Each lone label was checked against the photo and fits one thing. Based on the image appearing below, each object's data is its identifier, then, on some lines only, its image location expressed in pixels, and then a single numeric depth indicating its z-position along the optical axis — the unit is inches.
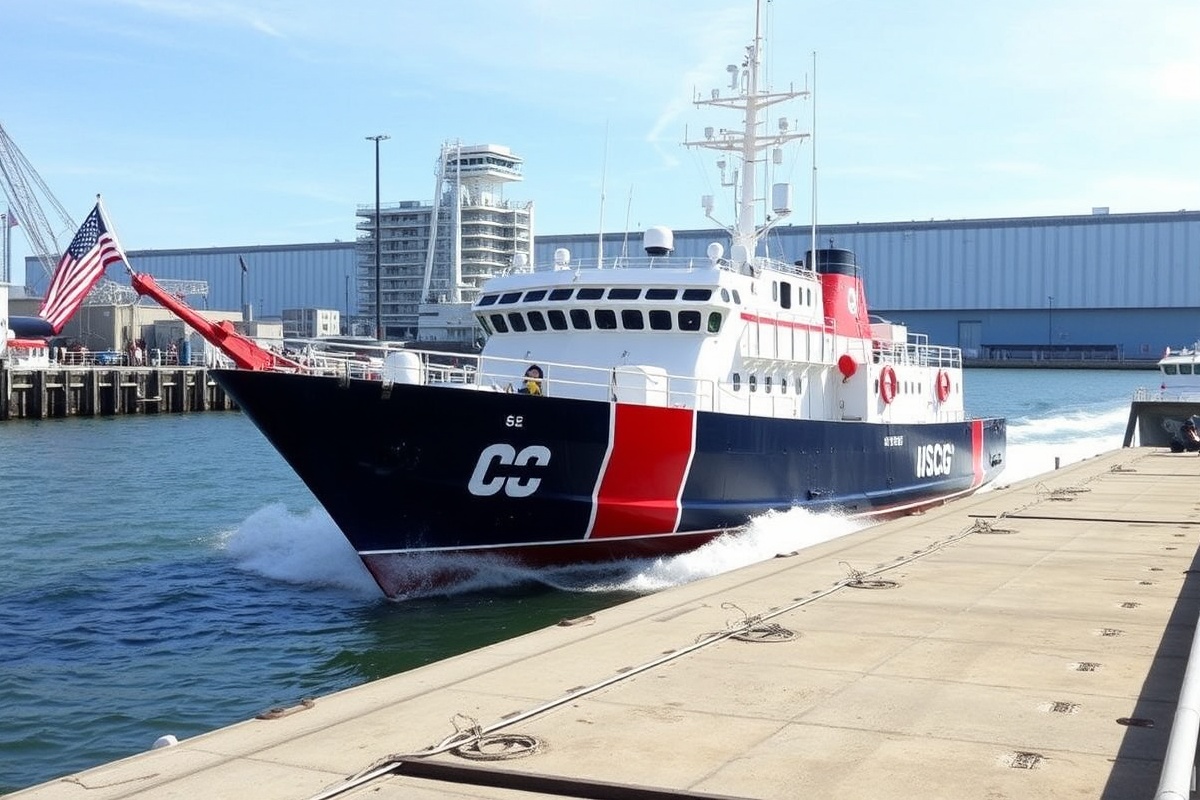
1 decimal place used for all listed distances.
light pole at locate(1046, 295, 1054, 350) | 3499.0
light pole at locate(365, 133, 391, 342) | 2175.6
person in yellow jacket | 538.0
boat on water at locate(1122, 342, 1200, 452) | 1334.9
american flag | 540.4
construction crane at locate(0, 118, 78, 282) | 3514.5
